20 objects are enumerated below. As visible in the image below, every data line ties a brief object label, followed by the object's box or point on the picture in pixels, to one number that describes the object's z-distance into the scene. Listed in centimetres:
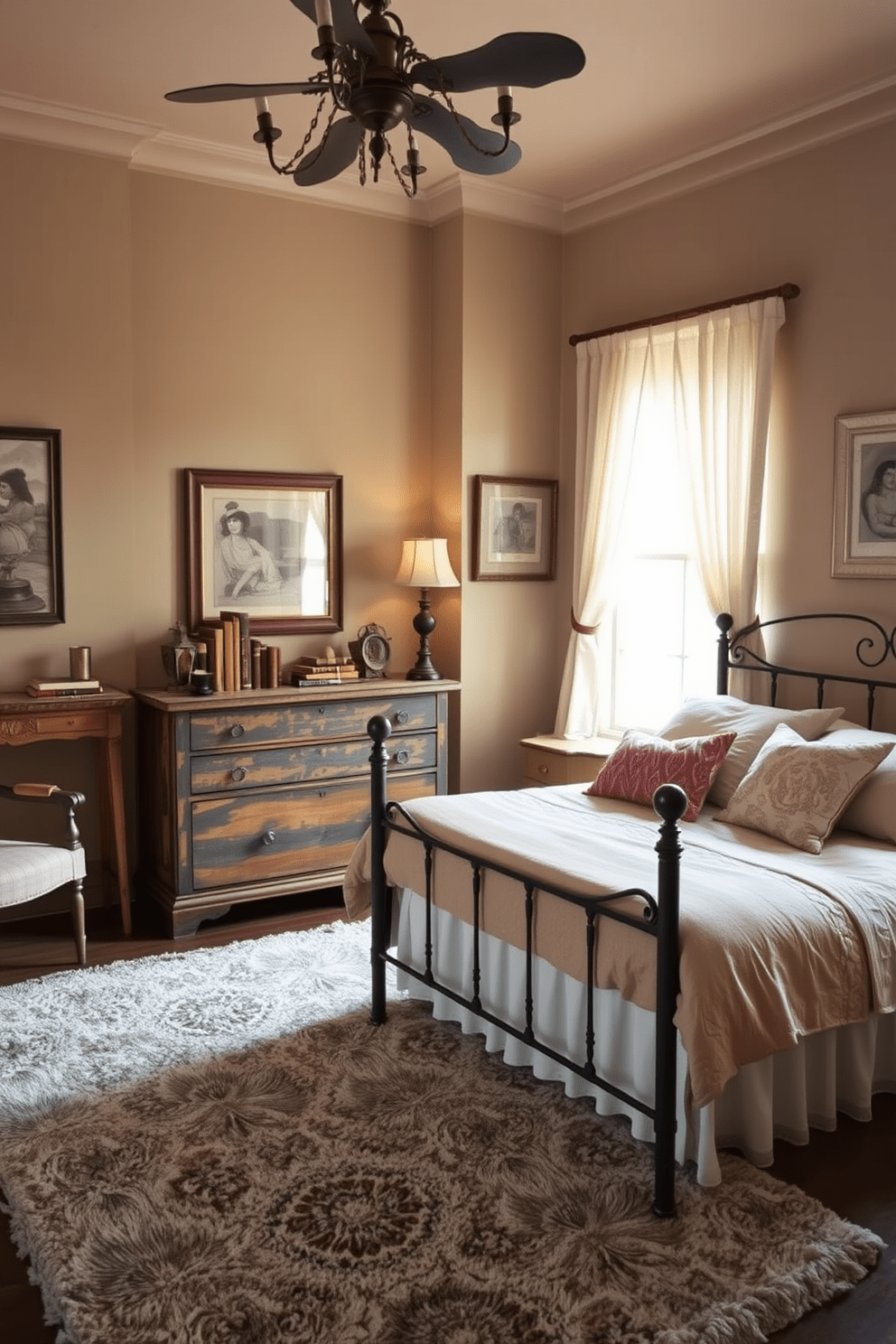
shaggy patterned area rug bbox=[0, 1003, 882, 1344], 226
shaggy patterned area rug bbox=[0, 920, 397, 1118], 333
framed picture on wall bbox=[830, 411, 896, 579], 407
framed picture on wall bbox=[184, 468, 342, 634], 505
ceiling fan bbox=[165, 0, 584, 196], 235
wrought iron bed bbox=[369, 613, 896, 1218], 254
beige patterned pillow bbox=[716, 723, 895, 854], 339
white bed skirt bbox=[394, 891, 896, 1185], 278
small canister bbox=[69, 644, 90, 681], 457
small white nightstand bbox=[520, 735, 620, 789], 509
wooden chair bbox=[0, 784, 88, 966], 388
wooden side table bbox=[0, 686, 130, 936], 430
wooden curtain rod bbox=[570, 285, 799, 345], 437
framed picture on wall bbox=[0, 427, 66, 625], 454
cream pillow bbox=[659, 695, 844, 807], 387
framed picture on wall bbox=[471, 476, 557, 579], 550
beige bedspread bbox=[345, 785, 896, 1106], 257
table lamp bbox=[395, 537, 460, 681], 525
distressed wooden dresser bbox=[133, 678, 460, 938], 456
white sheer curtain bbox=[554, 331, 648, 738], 521
